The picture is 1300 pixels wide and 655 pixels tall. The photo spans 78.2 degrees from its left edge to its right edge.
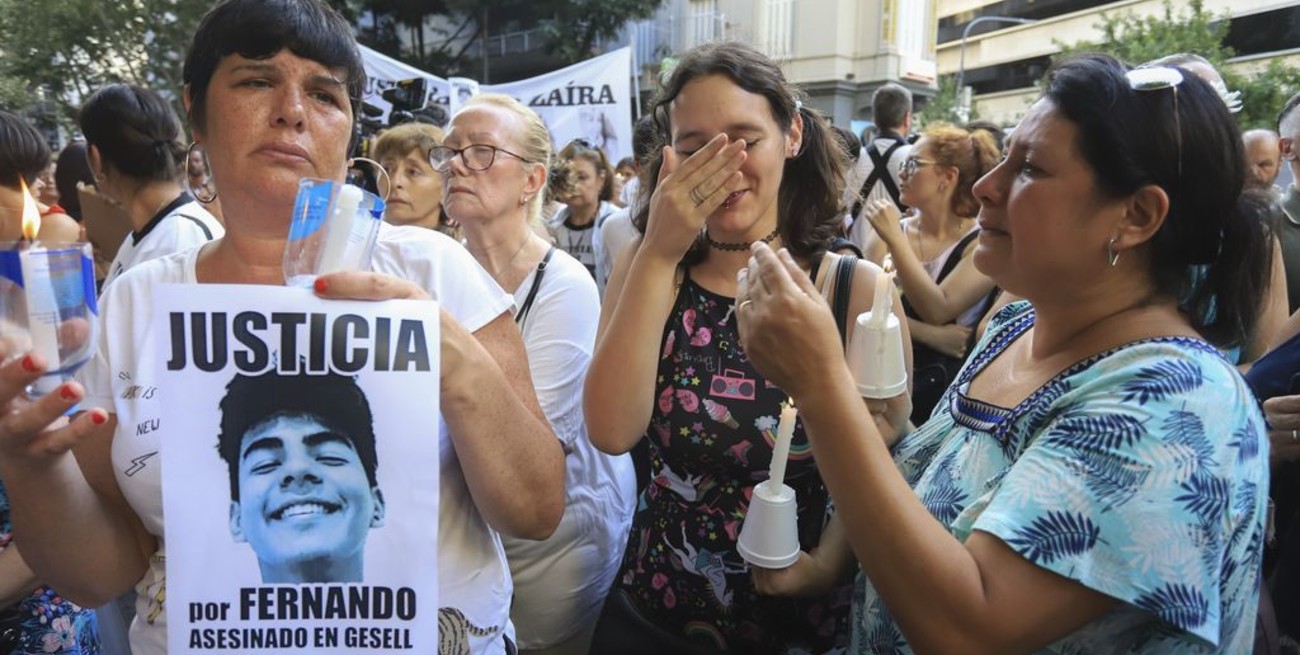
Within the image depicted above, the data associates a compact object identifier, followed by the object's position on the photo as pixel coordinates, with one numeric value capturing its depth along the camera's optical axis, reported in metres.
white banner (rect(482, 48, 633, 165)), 8.55
